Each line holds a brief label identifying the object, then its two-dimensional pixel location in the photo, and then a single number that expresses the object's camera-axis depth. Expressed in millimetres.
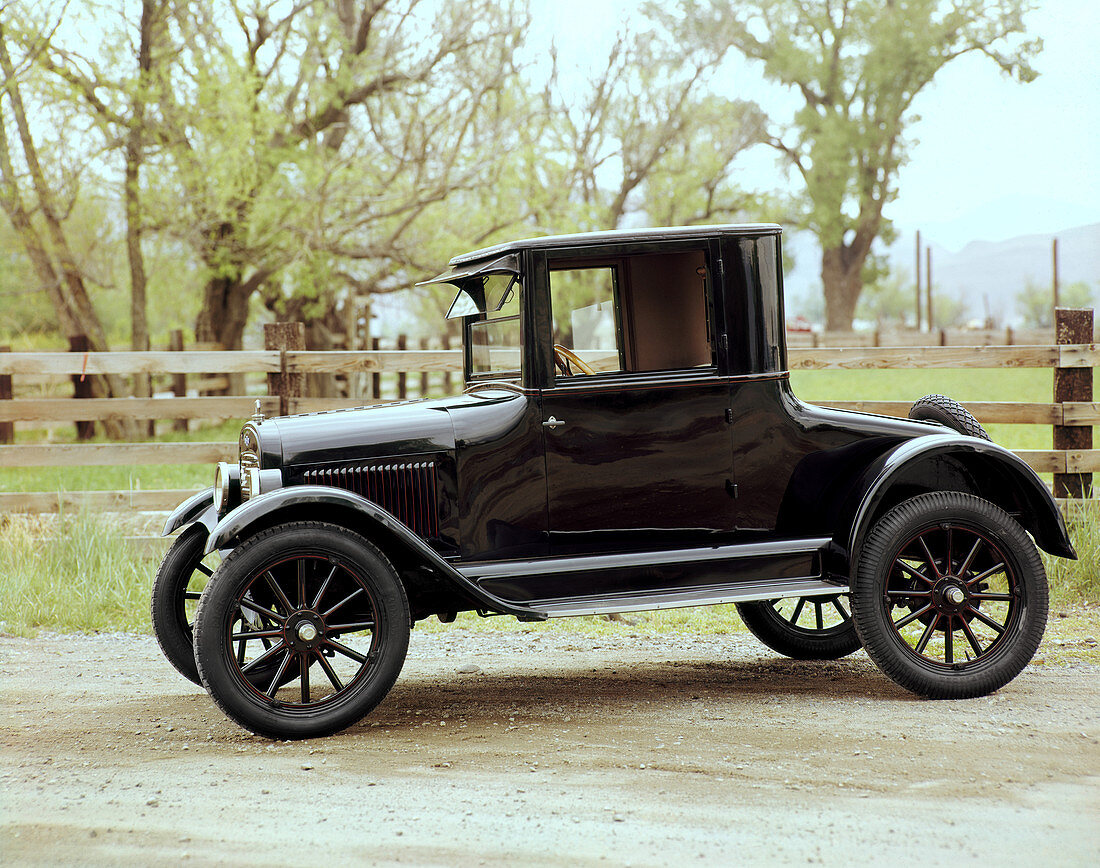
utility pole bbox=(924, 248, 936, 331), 52856
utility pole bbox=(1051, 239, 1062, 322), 45094
